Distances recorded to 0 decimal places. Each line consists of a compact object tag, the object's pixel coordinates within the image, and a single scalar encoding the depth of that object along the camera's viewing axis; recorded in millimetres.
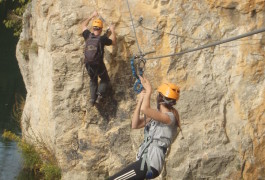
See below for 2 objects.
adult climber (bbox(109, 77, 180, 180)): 6281
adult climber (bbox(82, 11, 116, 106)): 8891
